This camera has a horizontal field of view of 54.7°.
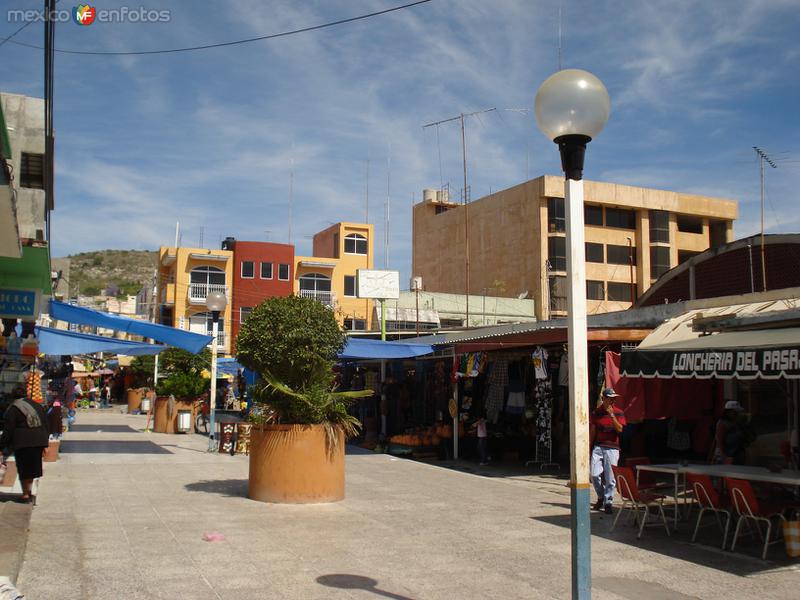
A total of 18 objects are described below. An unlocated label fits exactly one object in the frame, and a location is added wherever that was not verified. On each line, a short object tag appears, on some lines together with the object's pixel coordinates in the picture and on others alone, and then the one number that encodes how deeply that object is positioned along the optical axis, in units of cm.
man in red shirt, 1053
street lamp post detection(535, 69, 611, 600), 464
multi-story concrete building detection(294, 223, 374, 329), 5725
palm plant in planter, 1098
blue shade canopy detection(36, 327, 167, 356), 1781
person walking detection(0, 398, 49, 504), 973
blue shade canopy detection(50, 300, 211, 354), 1698
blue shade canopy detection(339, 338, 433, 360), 1753
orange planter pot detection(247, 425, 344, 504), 1092
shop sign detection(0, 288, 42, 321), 1373
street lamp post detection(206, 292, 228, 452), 1892
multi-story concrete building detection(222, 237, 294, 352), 5534
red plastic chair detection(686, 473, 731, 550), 862
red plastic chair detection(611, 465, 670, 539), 919
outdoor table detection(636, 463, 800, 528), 809
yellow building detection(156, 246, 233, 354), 5406
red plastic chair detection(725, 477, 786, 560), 808
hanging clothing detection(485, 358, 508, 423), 1678
